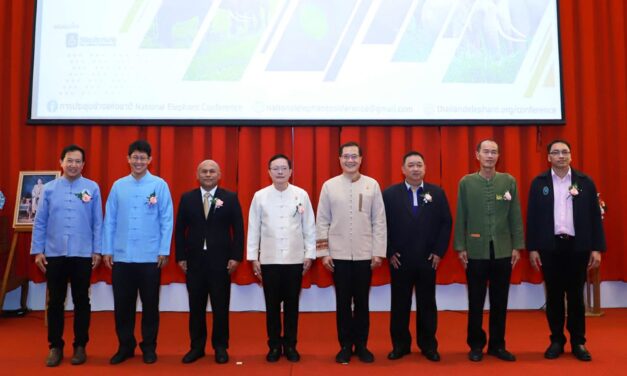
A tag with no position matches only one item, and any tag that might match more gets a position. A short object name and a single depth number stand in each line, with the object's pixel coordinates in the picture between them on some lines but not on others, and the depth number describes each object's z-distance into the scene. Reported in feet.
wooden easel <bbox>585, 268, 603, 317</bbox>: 15.93
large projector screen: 16.20
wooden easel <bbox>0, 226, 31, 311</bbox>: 15.15
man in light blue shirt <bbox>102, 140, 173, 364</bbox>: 10.88
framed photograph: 15.33
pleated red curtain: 16.69
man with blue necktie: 10.92
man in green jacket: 10.94
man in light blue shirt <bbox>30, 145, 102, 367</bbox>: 10.72
